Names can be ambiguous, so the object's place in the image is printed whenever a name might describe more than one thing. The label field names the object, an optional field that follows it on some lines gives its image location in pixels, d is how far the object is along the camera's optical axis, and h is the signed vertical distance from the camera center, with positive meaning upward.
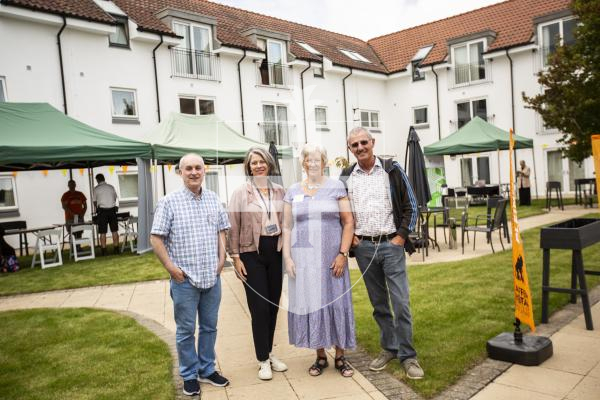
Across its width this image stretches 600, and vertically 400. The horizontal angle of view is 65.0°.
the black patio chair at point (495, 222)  8.70 -0.96
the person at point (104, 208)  11.41 -0.30
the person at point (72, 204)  12.09 -0.16
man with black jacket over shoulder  3.55 -0.32
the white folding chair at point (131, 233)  11.76 -0.99
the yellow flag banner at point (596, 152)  4.13 +0.11
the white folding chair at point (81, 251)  10.68 -1.17
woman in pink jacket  3.51 -0.38
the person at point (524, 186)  17.69 -0.64
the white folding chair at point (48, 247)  9.93 -1.08
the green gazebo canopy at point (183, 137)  10.63 +1.28
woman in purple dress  3.38 -0.58
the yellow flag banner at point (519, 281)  3.84 -0.93
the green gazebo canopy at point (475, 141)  14.81 +0.97
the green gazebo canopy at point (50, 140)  9.13 +1.19
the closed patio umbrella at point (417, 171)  7.28 +0.07
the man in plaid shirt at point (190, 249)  3.37 -0.43
